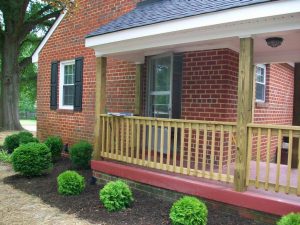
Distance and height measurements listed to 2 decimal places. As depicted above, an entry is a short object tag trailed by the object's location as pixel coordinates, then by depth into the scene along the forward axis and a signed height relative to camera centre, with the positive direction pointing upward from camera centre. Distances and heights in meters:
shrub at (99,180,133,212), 5.30 -1.50
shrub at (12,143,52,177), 7.48 -1.31
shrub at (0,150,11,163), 9.90 -1.72
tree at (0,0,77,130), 17.41 +2.63
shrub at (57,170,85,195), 6.20 -1.53
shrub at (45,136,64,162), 9.57 -1.29
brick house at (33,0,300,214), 4.66 +0.55
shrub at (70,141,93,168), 8.23 -1.30
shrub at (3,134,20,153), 10.89 -1.37
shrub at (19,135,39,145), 10.12 -1.19
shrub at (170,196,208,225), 4.38 -1.43
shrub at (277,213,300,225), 3.61 -1.22
